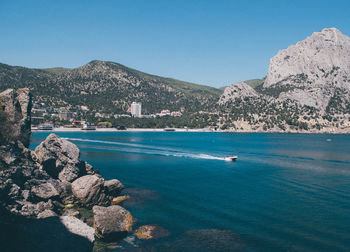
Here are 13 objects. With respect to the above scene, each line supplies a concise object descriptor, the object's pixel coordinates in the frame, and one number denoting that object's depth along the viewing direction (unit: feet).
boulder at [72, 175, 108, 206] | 100.99
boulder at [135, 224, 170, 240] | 77.08
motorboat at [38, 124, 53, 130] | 627.75
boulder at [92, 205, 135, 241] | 75.77
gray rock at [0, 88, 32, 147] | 99.39
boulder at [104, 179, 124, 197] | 110.63
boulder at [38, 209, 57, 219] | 77.82
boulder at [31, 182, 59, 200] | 93.25
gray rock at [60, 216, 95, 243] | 68.44
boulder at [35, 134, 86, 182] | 115.34
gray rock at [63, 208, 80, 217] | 88.29
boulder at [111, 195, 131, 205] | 106.63
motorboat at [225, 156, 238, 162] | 231.91
